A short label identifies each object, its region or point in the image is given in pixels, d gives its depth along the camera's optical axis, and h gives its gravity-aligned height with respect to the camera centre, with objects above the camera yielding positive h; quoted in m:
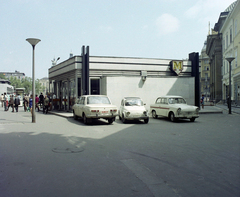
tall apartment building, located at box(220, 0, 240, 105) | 34.22 +8.31
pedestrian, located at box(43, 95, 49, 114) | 20.97 -0.20
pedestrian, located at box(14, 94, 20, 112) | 22.54 -0.13
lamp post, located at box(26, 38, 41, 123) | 13.42 +1.82
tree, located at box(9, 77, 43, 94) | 92.88 +5.96
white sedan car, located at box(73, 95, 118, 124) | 13.02 -0.46
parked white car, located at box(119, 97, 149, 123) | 13.75 -0.62
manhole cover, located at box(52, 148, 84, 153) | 6.58 -1.38
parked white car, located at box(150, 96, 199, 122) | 14.20 -0.55
